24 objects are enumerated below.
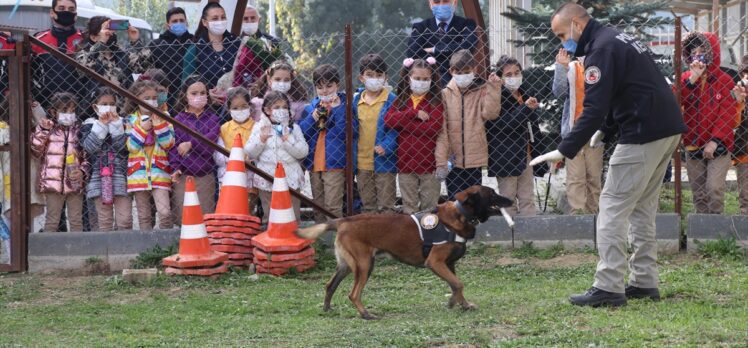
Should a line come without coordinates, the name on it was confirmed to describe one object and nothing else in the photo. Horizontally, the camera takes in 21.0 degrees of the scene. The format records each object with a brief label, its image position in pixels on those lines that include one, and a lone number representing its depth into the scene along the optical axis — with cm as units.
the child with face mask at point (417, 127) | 1762
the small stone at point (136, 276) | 1622
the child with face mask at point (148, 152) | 1770
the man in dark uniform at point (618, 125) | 1278
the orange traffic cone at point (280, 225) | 1653
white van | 3300
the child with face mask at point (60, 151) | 1770
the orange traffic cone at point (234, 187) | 1702
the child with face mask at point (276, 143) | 1755
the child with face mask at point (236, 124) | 1781
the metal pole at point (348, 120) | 1760
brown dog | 1374
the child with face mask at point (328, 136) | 1795
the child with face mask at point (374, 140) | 1783
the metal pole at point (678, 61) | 1704
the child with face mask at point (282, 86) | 1814
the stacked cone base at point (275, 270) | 1650
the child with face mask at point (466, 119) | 1763
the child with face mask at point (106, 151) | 1763
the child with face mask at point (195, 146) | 1790
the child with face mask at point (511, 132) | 1773
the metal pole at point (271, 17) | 4445
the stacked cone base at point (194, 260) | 1635
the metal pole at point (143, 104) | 1709
